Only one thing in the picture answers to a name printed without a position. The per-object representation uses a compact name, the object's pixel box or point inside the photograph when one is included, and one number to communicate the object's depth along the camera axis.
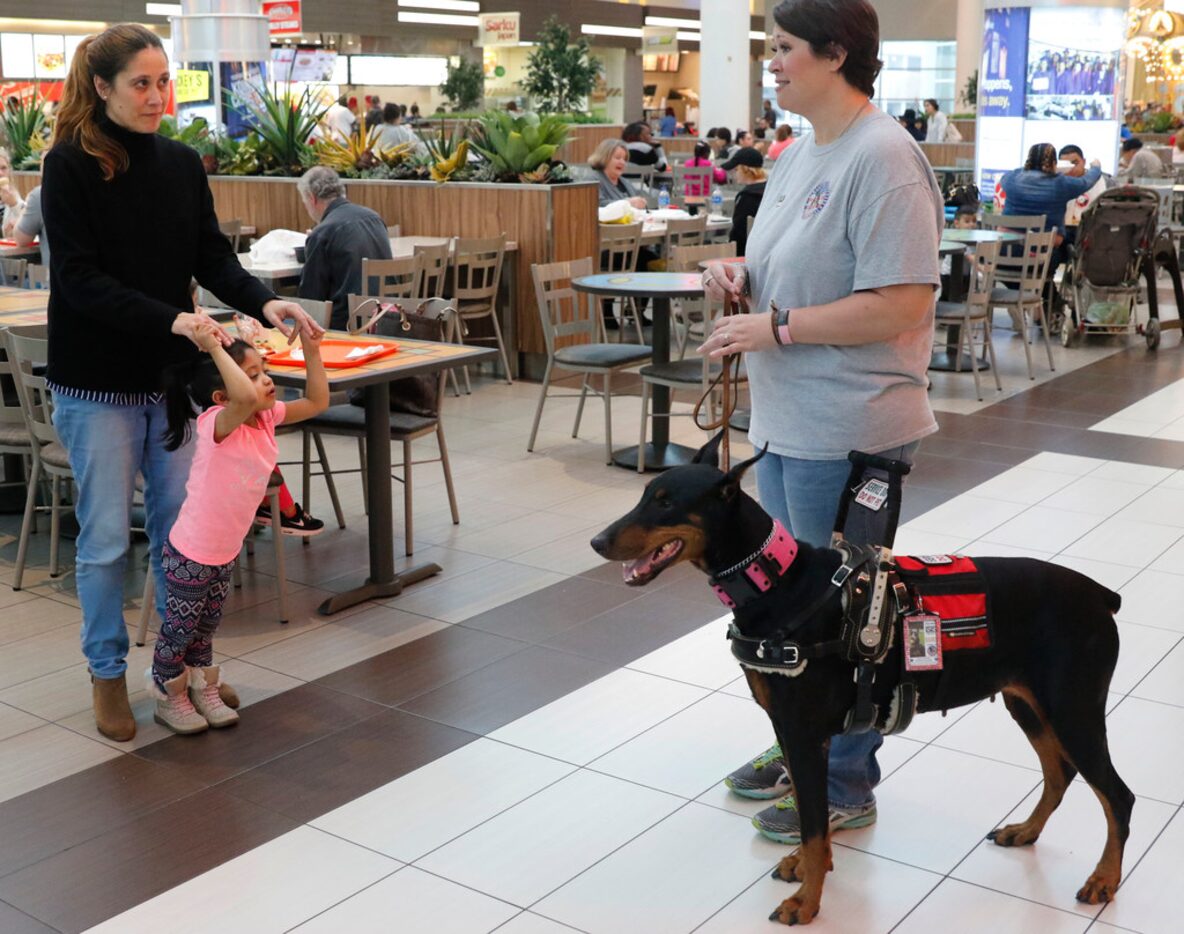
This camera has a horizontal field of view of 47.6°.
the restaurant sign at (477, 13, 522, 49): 23.92
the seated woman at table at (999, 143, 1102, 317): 9.52
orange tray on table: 4.08
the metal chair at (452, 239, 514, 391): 7.49
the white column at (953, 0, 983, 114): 24.12
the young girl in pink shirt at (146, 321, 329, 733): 3.20
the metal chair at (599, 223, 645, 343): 8.16
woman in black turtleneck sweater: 3.01
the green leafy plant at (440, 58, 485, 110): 22.80
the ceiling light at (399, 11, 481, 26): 24.11
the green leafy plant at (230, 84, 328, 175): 9.17
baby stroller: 8.73
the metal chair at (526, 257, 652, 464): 5.97
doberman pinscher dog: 2.28
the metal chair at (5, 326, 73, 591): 4.21
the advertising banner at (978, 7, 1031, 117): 12.74
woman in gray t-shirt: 2.36
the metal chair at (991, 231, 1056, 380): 7.84
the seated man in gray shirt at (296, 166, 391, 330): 6.30
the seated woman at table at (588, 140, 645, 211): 9.59
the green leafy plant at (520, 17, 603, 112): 21.81
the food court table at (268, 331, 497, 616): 4.14
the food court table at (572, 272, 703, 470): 5.66
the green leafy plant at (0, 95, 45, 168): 10.49
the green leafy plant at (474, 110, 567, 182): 8.01
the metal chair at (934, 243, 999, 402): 7.46
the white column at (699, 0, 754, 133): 18.45
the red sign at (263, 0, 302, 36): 15.04
